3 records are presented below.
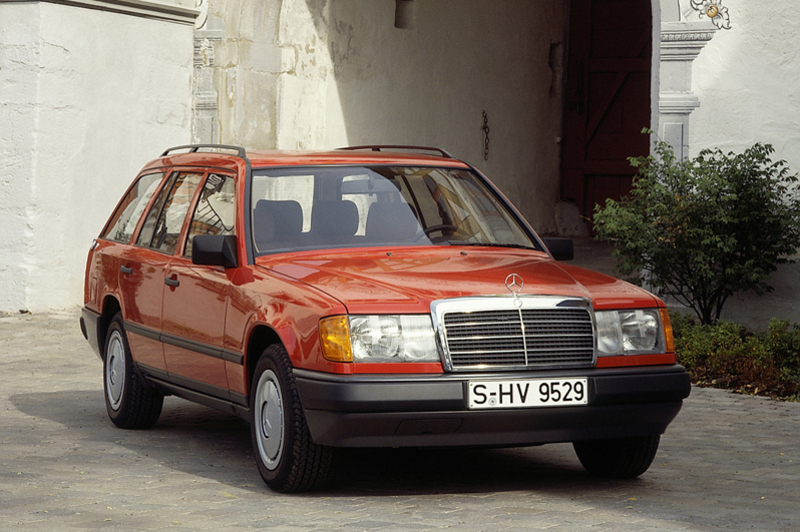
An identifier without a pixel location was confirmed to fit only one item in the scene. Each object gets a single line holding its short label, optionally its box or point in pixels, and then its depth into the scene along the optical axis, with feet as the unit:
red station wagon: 27.12
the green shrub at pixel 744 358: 48.10
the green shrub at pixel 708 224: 54.57
